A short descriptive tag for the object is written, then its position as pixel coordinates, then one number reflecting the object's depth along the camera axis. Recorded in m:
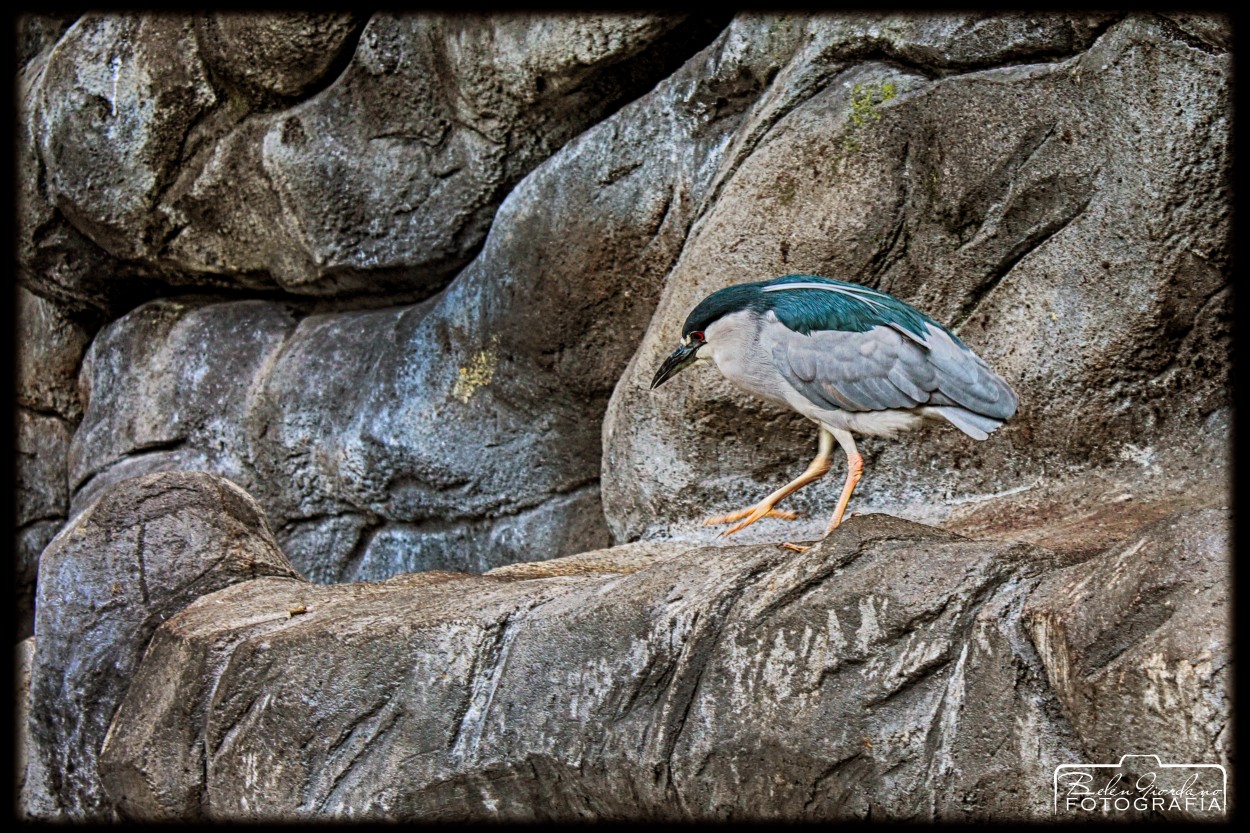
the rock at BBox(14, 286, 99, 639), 16.58
